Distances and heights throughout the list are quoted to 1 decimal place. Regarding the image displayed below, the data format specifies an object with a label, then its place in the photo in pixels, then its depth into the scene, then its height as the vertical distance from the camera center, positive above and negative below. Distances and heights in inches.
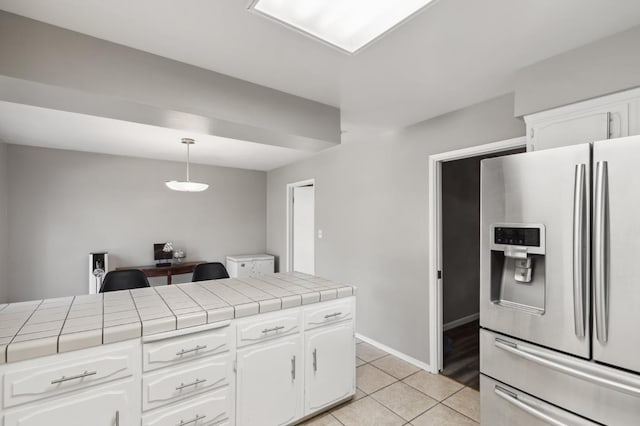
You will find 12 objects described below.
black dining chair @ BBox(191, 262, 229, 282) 115.6 -23.4
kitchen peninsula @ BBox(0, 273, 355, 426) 51.7 -30.1
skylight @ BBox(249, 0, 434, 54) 52.3 +36.9
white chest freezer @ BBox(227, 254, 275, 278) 203.9 -36.9
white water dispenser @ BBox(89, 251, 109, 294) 163.6 -30.9
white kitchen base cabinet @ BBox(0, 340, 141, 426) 49.2 -31.2
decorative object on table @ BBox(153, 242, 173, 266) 187.3 -25.8
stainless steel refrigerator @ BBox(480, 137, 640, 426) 50.4 -14.5
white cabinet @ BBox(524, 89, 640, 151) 61.9 +20.4
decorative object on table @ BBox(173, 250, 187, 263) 192.7 -27.5
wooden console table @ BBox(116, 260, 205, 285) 176.0 -34.4
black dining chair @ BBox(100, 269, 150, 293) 98.0 -22.8
